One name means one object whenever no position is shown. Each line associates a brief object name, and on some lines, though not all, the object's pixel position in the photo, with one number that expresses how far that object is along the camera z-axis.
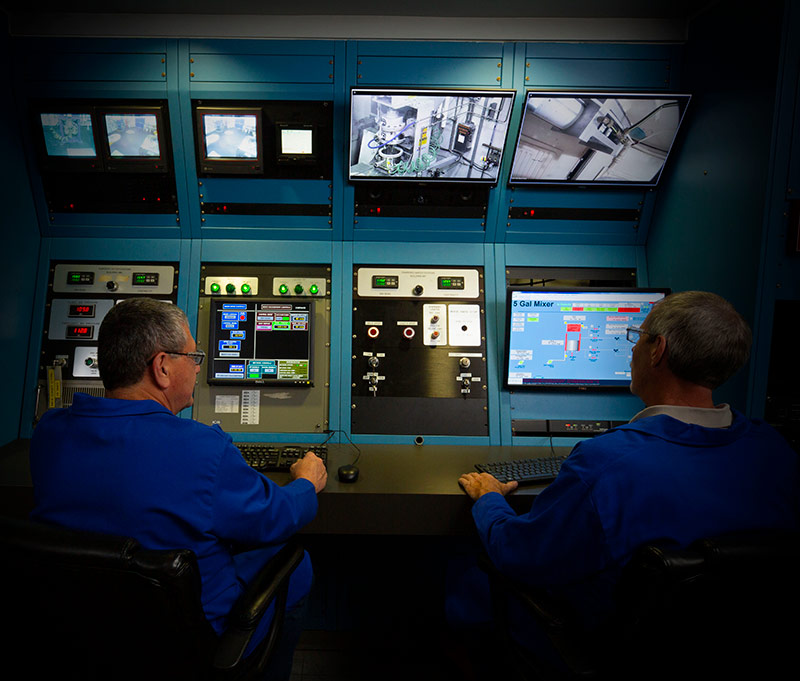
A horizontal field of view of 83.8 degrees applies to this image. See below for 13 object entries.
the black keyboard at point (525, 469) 1.49
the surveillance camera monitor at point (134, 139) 1.94
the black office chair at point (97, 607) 0.75
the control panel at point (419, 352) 1.94
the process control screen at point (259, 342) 1.95
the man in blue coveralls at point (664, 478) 0.87
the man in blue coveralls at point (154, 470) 0.91
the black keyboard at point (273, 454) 1.58
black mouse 1.48
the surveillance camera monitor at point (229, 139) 1.94
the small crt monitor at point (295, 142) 1.95
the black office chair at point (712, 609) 0.72
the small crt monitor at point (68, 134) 1.95
